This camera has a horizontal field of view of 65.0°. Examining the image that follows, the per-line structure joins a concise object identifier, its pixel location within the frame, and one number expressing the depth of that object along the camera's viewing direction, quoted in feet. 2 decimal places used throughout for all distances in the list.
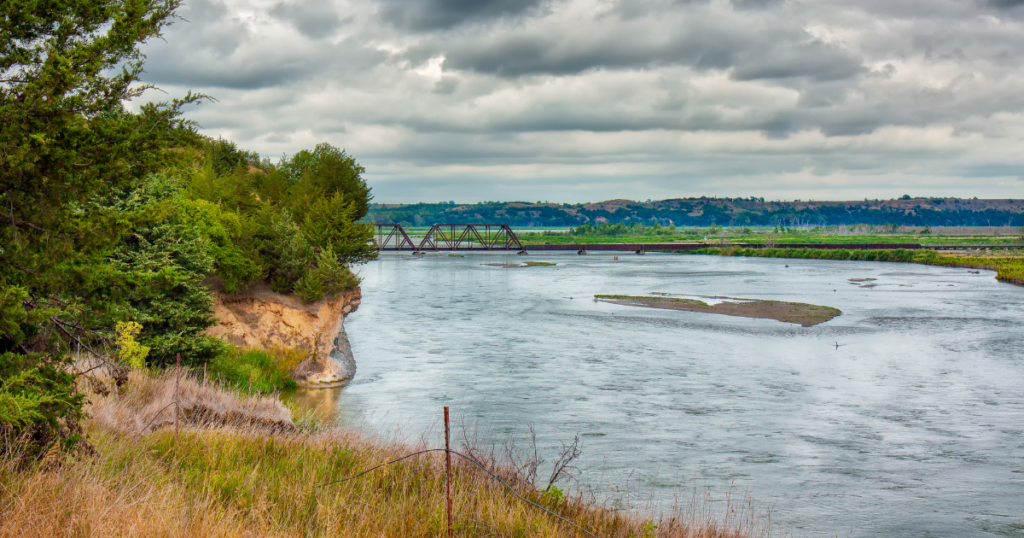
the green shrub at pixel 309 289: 123.85
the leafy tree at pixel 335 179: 226.17
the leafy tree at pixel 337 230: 162.40
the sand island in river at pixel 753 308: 189.78
